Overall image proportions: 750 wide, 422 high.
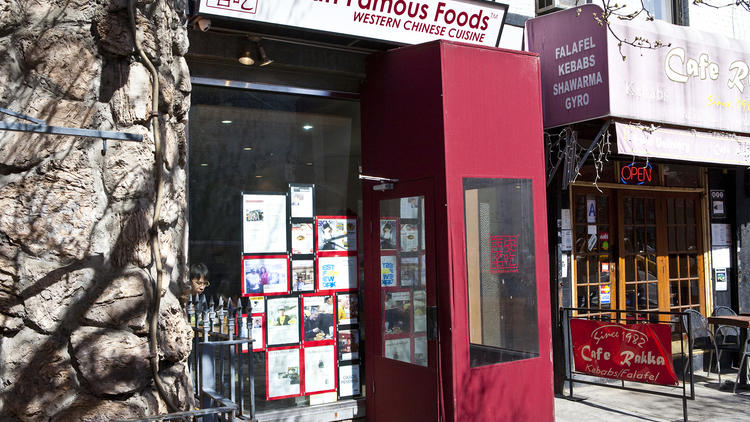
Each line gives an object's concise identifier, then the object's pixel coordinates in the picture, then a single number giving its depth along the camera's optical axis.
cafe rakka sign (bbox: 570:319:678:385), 7.46
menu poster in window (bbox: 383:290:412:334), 6.70
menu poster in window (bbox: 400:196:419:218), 6.62
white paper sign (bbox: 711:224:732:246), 11.00
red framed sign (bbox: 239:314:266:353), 6.71
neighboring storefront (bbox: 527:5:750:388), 7.70
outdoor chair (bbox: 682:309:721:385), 10.13
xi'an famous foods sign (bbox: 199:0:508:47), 6.14
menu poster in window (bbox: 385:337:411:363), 6.65
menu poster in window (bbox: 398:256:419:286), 6.62
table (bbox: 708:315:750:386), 9.03
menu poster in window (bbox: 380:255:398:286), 6.86
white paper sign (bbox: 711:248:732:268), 10.99
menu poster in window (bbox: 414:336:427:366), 6.45
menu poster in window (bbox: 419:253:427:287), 6.49
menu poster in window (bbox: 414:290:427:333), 6.51
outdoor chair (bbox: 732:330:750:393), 9.01
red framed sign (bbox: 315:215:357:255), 7.17
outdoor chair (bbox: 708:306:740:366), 10.19
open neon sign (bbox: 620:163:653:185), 9.82
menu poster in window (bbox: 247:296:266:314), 6.73
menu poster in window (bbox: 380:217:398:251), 6.86
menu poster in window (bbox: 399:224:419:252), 6.62
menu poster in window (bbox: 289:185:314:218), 7.04
